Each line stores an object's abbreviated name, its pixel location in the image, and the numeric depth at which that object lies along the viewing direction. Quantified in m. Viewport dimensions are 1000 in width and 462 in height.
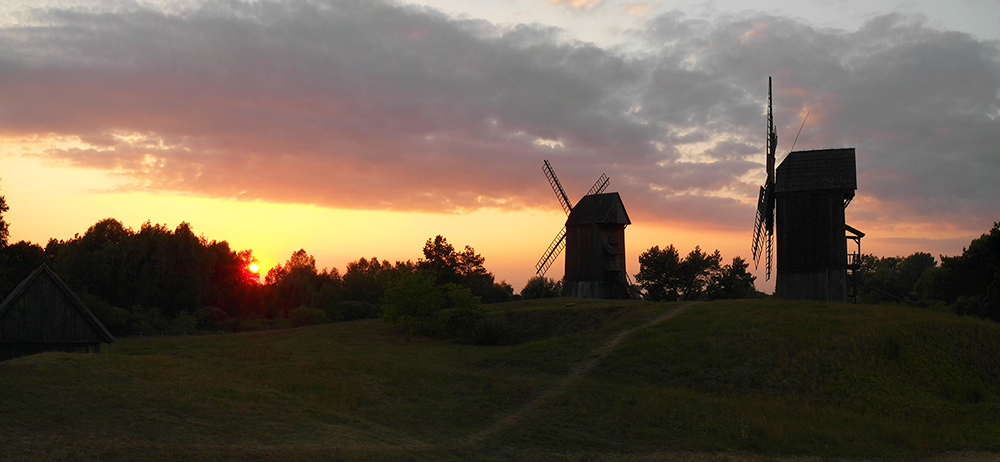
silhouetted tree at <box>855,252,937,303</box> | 80.71
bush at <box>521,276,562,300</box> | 79.56
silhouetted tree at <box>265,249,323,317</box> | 98.06
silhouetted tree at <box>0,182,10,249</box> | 53.84
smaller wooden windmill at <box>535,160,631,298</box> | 62.88
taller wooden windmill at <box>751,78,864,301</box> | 45.72
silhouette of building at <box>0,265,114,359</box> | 29.55
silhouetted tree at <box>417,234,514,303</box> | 79.88
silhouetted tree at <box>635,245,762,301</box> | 63.53
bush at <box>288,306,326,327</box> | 74.81
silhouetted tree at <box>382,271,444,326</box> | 52.06
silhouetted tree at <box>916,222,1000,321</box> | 46.22
